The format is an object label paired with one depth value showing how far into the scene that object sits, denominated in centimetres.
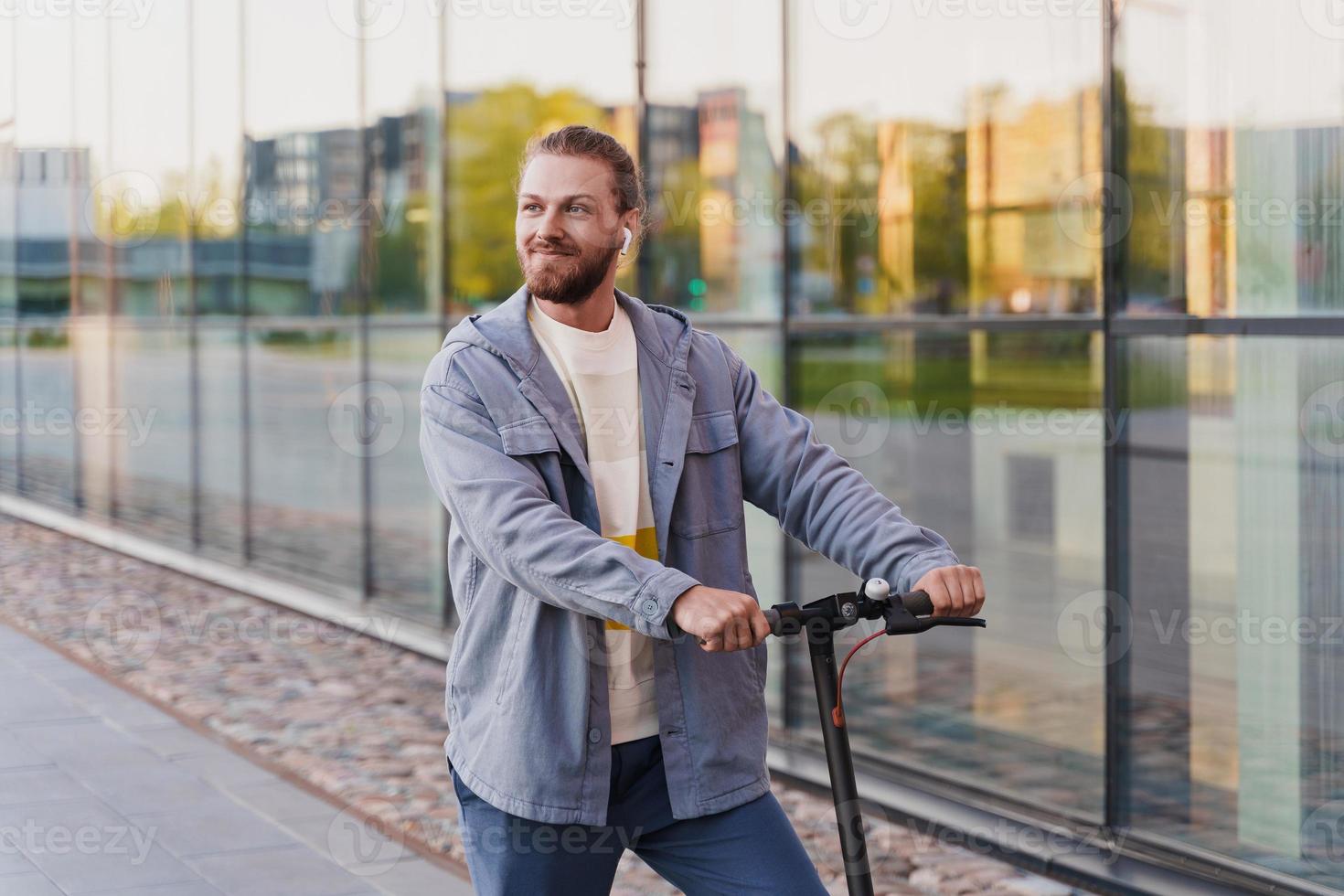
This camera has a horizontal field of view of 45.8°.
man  259
